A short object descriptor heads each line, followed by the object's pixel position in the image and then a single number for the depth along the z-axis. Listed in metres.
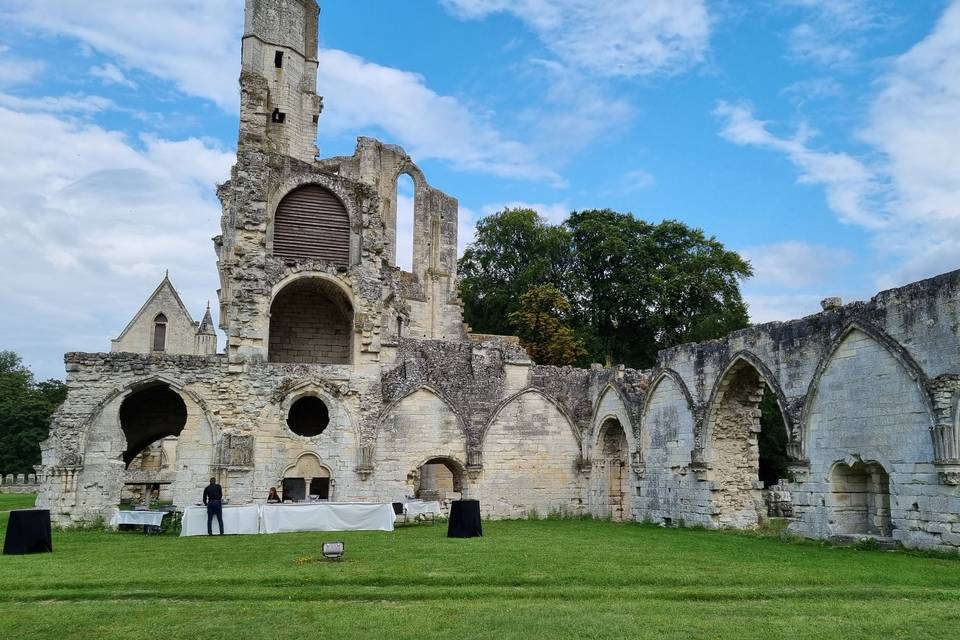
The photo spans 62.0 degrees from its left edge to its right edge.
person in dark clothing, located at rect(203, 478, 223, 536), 14.48
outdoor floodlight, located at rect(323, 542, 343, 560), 10.62
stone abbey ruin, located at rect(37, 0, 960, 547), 13.83
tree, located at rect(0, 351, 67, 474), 43.97
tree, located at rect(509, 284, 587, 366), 33.62
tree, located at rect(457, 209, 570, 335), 41.47
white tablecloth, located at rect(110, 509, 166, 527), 15.77
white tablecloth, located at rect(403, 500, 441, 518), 17.95
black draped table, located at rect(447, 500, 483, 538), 14.29
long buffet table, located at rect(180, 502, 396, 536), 14.76
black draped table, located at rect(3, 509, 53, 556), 12.11
